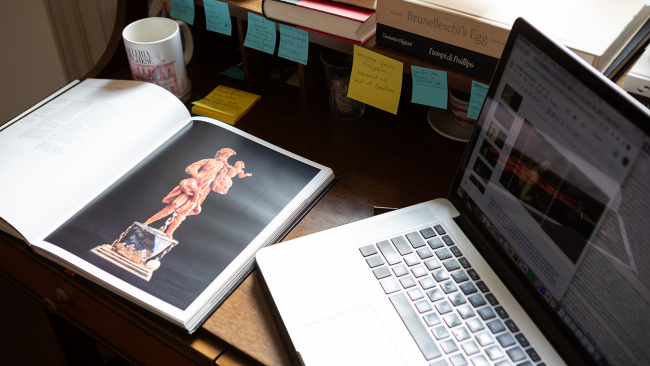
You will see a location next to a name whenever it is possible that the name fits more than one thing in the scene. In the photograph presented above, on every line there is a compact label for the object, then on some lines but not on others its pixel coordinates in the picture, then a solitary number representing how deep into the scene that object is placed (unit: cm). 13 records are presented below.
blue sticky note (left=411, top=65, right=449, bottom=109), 71
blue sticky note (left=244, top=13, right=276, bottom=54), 84
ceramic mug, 84
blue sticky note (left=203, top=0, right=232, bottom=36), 89
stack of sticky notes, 88
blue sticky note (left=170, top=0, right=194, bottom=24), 94
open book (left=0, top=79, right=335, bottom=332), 60
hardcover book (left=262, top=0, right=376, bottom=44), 73
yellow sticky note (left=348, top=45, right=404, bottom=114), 75
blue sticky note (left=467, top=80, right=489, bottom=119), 67
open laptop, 41
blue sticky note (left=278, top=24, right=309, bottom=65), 80
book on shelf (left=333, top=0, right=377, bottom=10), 74
